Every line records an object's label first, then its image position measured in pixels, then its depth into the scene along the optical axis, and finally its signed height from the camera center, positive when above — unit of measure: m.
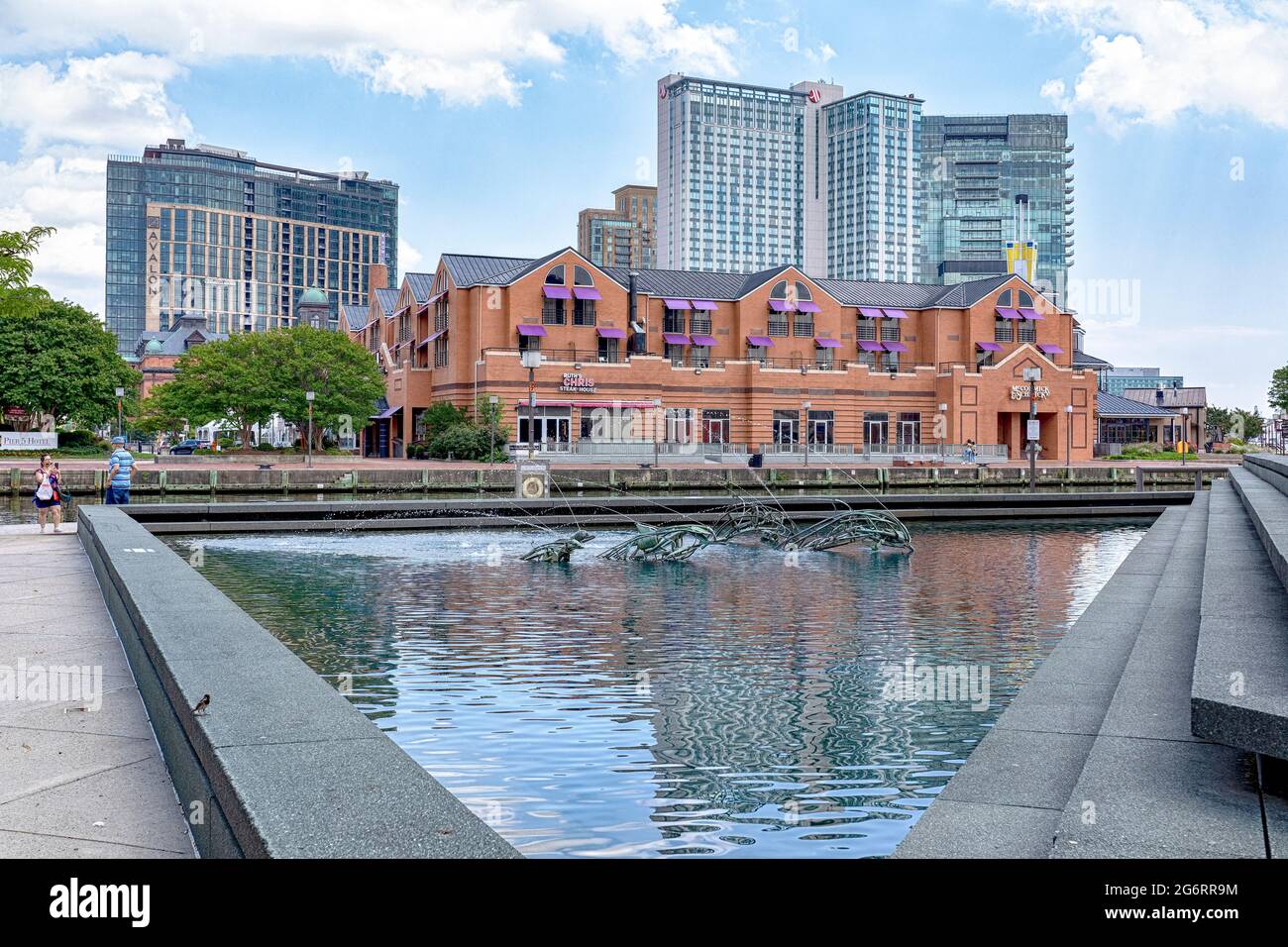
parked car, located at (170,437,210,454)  104.58 +1.11
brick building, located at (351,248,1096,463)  72.38 +7.00
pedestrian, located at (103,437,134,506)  26.12 -0.41
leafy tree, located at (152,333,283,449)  69.25 +4.54
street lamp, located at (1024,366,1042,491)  43.53 +1.33
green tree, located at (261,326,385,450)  70.06 +5.17
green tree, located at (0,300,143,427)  71.31 +5.88
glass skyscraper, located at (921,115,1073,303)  195.62 +34.23
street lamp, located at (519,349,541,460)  42.94 +3.72
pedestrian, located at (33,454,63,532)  22.31 -0.68
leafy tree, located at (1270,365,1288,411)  83.75 +5.20
